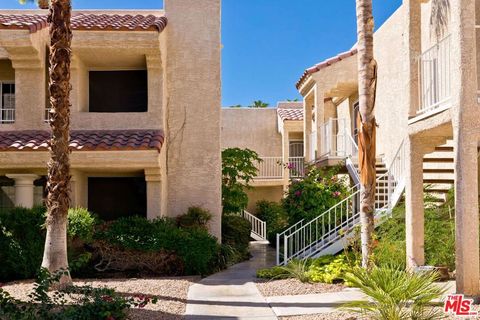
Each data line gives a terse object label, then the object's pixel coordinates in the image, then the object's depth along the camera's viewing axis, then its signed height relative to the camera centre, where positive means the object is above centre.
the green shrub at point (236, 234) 17.09 -2.09
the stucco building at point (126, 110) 14.23 +1.73
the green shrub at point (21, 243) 12.66 -1.66
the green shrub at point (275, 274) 12.52 -2.39
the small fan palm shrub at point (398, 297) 7.12 -1.68
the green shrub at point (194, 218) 15.35 -1.36
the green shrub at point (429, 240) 11.44 -1.55
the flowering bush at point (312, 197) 14.89 -0.78
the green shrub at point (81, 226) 12.90 -1.30
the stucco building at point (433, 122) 8.95 +0.89
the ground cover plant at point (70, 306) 7.05 -1.79
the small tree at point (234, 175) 18.02 -0.21
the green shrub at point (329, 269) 11.52 -2.16
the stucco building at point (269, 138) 27.00 +1.61
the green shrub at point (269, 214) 23.61 -2.08
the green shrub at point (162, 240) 13.29 -1.69
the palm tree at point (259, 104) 48.88 +5.70
